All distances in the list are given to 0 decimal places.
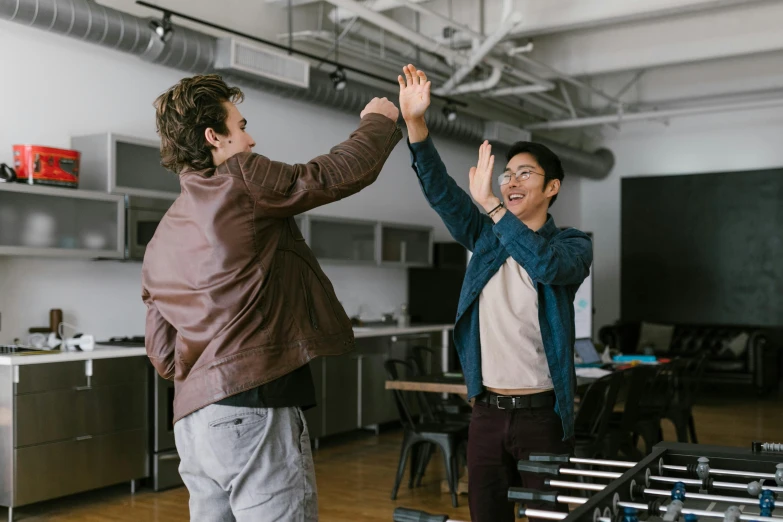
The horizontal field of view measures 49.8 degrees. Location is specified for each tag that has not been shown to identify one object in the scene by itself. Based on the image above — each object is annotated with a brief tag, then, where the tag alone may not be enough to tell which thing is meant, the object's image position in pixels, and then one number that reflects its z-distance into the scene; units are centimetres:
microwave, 557
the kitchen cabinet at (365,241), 744
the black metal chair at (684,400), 581
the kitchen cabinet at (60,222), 496
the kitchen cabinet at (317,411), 666
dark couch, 968
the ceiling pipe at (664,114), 1005
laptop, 575
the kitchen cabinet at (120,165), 549
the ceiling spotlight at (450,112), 832
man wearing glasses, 241
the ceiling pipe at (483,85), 835
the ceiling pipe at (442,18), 640
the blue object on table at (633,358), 634
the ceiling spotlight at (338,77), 704
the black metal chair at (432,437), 498
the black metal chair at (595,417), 441
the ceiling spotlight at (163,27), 557
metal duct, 505
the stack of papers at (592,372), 500
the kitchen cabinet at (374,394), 734
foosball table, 143
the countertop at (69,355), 464
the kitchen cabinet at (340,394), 690
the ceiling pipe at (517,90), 877
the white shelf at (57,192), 492
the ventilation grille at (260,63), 602
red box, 509
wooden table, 470
